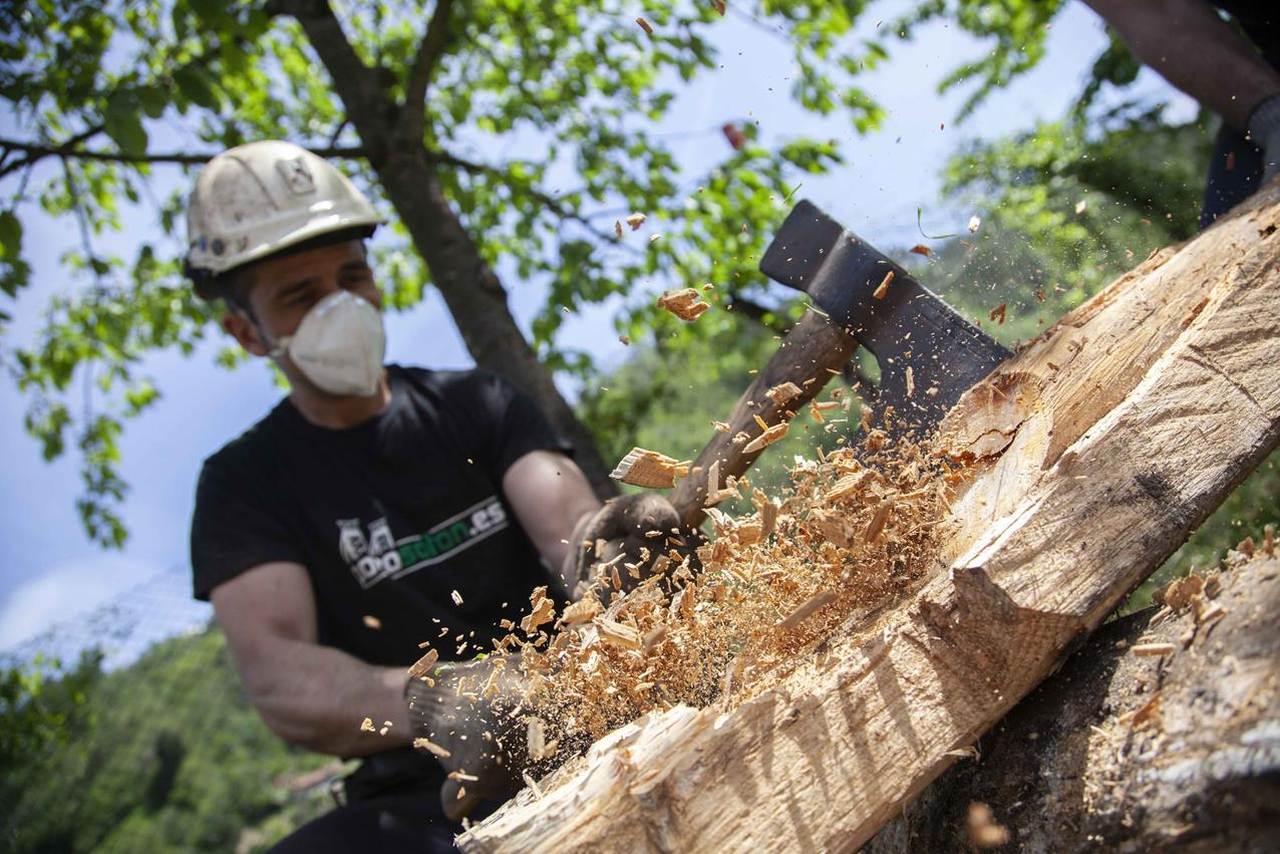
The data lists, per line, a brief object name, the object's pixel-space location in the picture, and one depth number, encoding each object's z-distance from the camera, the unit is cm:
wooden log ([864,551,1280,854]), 96
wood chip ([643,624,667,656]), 142
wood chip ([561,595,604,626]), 154
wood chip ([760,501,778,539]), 148
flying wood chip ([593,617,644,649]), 143
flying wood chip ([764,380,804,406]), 175
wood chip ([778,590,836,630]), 134
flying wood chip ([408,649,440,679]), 161
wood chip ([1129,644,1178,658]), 115
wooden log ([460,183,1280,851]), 112
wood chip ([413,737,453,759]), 151
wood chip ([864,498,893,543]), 137
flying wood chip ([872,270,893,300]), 172
